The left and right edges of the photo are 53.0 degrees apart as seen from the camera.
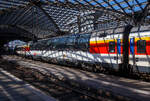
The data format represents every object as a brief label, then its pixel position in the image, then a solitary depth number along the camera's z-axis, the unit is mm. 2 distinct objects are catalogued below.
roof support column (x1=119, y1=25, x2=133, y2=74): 11531
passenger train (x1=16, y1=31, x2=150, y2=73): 10562
